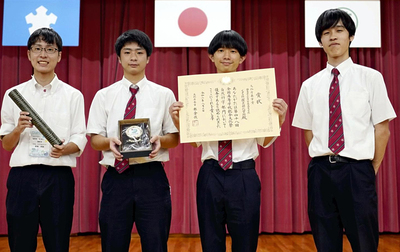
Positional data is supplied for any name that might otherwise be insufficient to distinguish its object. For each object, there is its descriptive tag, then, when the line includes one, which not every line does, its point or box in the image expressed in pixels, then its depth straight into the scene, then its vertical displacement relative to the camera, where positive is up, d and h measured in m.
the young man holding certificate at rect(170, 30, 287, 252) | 2.07 -0.33
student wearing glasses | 2.22 -0.10
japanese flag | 4.38 +1.35
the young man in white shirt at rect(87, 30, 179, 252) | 2.12 -0.14
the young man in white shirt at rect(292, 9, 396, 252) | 2.07 -0.04
